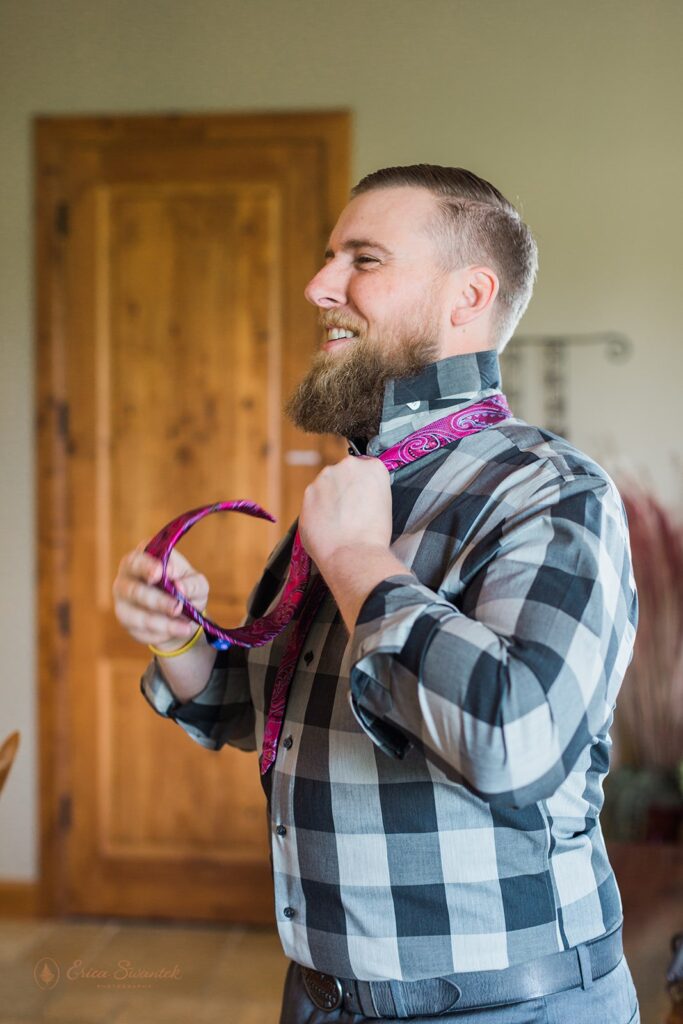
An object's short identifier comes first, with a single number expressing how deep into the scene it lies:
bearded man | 0.87
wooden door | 3.33
